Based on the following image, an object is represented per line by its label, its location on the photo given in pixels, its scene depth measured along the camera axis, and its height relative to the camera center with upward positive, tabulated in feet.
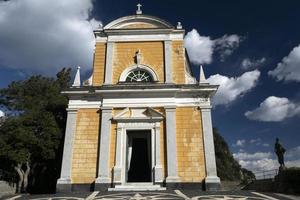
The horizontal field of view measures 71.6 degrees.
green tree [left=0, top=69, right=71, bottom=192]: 39.69 +6.36
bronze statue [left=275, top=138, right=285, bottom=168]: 44.71 +2.15
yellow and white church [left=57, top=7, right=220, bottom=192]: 34.81 +8.00
